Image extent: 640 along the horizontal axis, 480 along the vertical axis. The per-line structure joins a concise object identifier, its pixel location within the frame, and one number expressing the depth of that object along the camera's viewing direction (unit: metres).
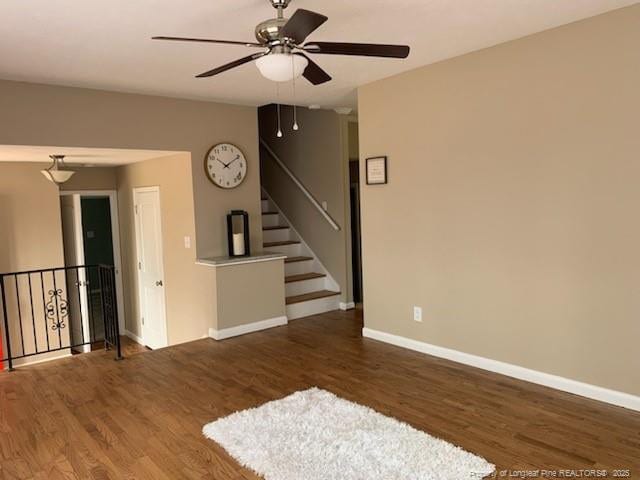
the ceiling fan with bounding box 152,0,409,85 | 2.15
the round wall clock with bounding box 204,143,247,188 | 5.10
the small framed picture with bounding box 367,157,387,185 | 4.41
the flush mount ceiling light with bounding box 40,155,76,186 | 5.23
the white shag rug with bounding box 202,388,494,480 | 2.41
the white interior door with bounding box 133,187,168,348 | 5.88
